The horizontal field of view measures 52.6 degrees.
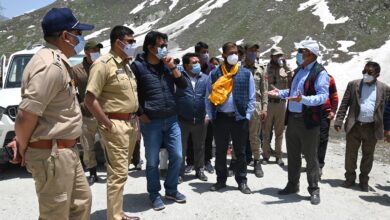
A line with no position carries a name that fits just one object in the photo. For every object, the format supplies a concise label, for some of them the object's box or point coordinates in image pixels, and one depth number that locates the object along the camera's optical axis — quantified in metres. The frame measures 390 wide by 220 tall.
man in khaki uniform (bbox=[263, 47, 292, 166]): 8.52
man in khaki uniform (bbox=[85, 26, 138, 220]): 4.78
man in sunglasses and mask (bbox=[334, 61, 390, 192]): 6.98
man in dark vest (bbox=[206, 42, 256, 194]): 6.40
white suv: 7.11
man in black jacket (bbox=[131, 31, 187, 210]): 5.48
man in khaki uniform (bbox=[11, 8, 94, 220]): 3.18
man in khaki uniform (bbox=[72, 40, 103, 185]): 6.81
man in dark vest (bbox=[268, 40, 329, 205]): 5.93
